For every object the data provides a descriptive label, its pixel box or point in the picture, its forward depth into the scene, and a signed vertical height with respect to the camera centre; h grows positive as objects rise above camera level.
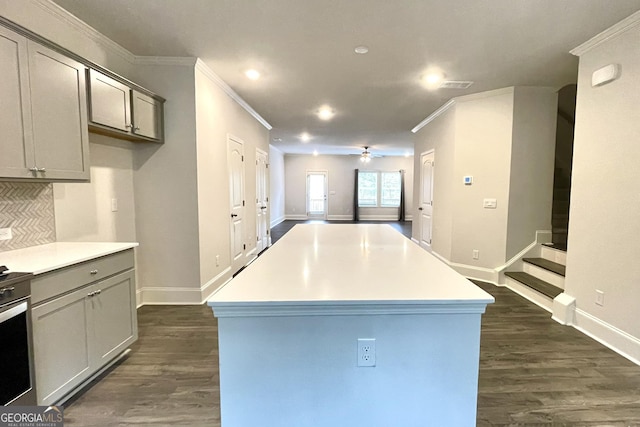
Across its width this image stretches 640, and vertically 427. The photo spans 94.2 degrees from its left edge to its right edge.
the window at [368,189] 11.73 +0.11
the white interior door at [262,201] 5.78 -0.19
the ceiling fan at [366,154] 9.51 +1.23
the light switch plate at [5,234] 1.95 -0.29
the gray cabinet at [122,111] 2.32 +0.70
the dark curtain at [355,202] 11.54 -0.40
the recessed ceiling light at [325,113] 4.89 +1.37
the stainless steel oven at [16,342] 1.39 -0.74
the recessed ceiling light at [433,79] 3.43 +1.36
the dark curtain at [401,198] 11.64 -0.24
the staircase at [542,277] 3.38 -1.08
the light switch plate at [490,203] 4.10 -0.15
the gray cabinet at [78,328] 1.61 -0.86
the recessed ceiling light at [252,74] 3.37 +1.36
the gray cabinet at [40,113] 1.70 +0.49
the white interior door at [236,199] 4.24 -0.12
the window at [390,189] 11.78 +0.11
